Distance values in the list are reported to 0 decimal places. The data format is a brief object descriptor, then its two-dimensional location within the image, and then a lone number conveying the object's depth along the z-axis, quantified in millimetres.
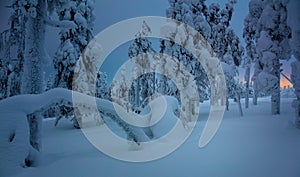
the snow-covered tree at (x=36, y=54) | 7204
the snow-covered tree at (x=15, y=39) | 8109
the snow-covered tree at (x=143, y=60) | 24891
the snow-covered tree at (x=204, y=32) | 16844
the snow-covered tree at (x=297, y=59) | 8398
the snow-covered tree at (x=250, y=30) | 15781
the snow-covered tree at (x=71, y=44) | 15219
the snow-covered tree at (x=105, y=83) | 41241
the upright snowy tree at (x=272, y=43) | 11695
